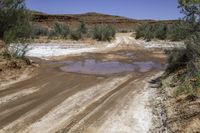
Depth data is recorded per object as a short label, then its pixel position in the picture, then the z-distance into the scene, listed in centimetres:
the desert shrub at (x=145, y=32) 5650
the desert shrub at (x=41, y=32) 5811
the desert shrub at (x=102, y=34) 5083
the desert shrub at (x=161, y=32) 5602
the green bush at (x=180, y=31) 1642
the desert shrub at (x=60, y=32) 5334
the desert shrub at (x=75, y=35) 5000
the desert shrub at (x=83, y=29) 6394
